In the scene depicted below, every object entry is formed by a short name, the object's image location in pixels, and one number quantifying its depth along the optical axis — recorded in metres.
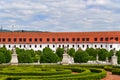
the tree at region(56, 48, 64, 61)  69.38
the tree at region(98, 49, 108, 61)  60.82
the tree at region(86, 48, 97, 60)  65.91
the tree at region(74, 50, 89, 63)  51.56
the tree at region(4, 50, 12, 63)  54.53
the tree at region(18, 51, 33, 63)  49.67
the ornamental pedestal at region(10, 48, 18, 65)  41.58
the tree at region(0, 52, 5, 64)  48.72
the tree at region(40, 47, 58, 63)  48.72
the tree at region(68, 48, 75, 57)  67.43
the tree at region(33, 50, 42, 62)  78.41
